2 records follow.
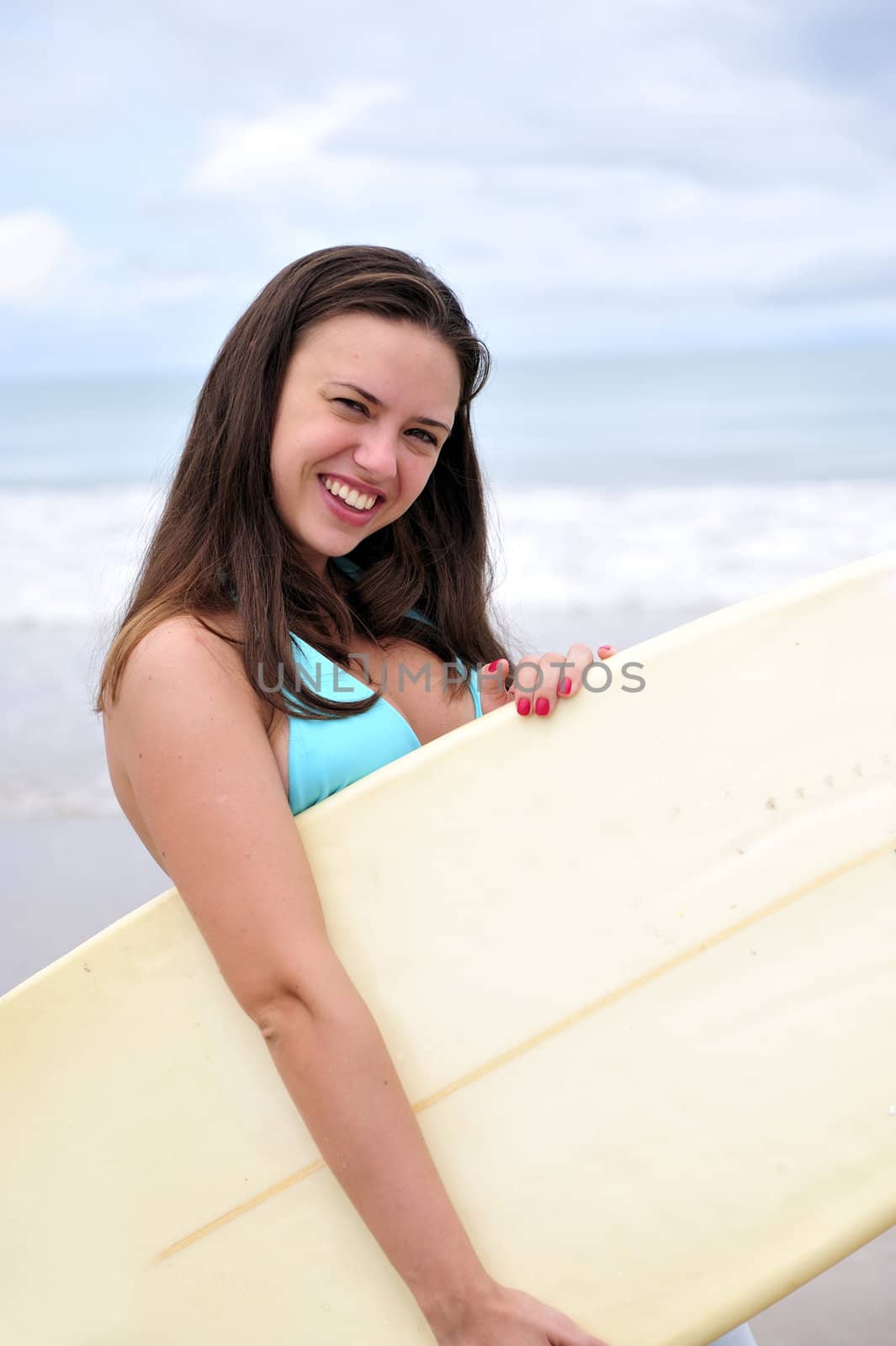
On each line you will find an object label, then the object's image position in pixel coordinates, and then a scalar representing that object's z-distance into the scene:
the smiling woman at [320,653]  3.02
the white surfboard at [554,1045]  3.15
